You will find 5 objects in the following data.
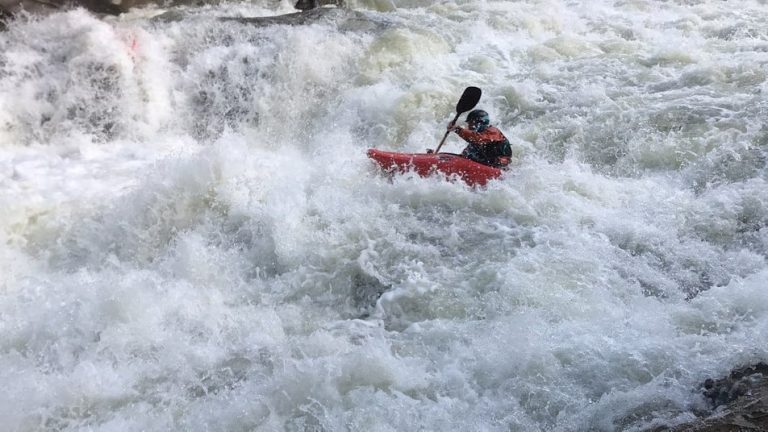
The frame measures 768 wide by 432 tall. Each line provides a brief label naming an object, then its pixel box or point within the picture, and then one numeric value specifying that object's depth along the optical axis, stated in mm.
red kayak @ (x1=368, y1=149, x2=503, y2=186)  10891
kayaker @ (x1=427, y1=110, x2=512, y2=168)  11227
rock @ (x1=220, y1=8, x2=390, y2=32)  17172
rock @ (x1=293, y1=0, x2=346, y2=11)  20234
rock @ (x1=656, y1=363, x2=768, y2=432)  5285
